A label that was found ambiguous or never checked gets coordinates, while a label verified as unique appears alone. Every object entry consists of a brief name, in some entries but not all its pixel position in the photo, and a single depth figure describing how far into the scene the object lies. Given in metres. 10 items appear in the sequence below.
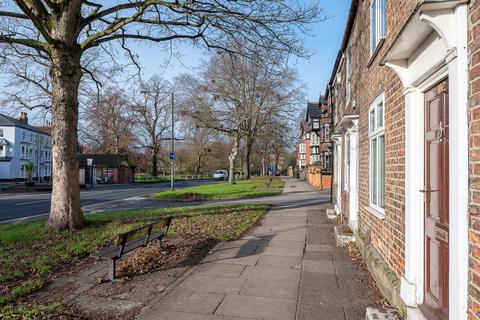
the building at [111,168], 50.41
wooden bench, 5.68
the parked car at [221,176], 62.14
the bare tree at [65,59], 9.67
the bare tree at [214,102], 33.28
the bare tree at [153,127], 61.03
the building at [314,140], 36.27
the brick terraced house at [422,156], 2.51
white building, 56.91
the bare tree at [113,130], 53.25
